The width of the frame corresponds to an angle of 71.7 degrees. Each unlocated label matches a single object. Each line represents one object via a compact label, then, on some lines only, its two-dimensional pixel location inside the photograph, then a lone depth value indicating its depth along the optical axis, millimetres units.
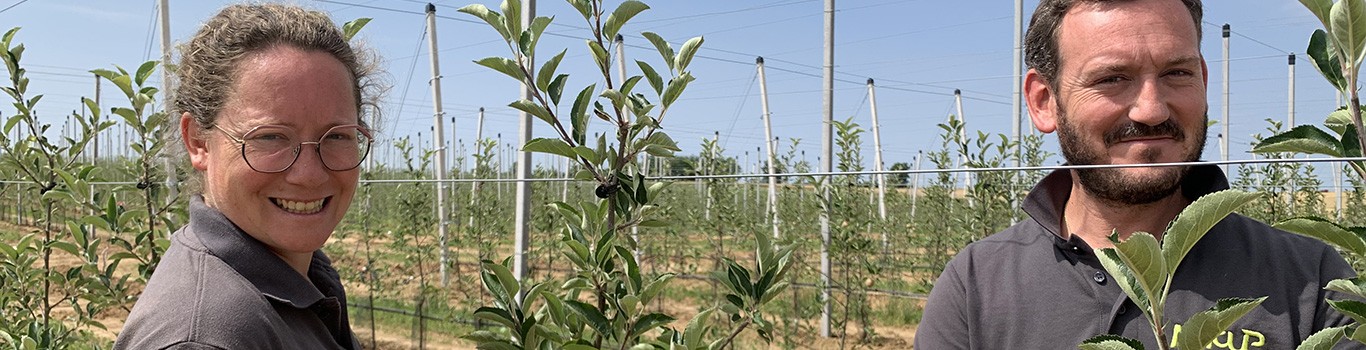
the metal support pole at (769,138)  7728
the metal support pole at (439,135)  8203
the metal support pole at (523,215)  4648
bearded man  1282
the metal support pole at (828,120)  6324
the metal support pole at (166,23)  6633
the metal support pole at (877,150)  12273
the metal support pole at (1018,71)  6848
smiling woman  1354
